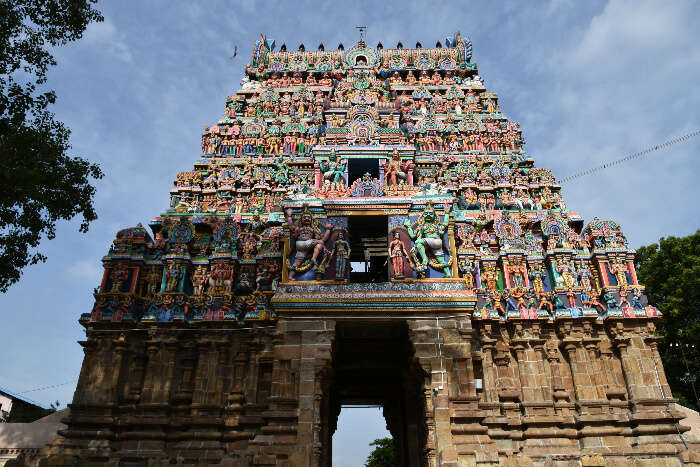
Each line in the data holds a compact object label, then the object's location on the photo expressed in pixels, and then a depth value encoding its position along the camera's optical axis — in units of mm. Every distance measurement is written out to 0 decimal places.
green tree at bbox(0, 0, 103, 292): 11344
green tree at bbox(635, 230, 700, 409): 22625
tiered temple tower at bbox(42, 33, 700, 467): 13086
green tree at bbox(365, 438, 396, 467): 47094
